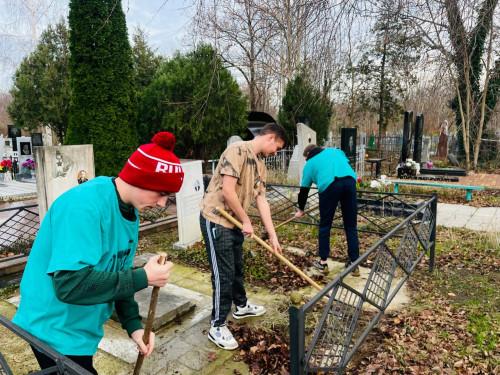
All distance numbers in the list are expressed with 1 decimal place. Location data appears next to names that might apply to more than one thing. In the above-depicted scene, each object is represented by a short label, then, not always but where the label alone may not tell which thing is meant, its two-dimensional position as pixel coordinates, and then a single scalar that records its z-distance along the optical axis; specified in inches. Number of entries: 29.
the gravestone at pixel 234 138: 370.3
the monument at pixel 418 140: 534.0
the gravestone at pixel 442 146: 816.3
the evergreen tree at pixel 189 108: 452.1
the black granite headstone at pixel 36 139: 579.7
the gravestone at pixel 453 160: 602.0
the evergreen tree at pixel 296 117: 544.1
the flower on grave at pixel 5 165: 542.0
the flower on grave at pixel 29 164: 567.1
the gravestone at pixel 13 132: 757.9
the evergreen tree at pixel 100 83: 376.2
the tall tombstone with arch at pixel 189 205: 222.1
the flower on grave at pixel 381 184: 392.1
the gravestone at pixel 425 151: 665.5
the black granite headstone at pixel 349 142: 335.0
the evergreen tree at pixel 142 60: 708.0
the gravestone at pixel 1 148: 595.8
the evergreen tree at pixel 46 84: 673.0
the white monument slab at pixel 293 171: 447.2
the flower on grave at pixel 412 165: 438.9
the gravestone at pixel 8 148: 667.6
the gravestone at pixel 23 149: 574.2
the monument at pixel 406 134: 514.6
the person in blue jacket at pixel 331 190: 170.9
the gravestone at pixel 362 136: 808.7
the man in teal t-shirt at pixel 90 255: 50.5
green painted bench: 360.4
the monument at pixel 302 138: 319.3
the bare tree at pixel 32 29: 802.9
